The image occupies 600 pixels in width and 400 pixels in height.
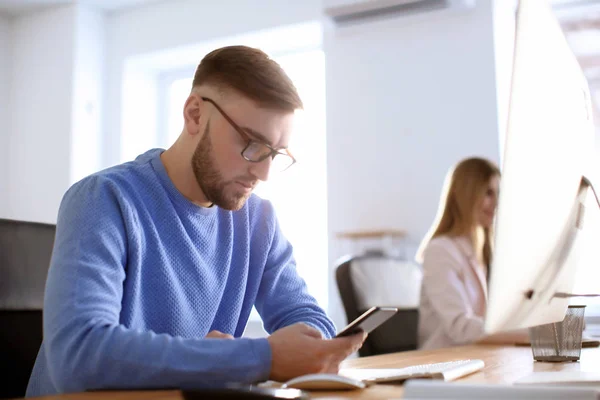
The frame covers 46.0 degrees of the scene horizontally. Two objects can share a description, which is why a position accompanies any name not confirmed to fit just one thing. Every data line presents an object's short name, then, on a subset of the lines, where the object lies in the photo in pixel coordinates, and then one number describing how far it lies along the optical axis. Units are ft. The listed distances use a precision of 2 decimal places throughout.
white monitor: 2.27
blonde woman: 7.45
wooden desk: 2.87
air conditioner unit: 12.78
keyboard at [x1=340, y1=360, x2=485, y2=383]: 3.27
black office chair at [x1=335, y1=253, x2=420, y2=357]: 6.93
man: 3.09
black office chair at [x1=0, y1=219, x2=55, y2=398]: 4.00
